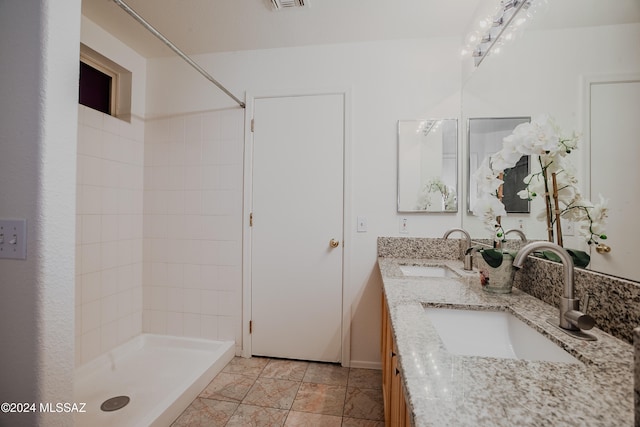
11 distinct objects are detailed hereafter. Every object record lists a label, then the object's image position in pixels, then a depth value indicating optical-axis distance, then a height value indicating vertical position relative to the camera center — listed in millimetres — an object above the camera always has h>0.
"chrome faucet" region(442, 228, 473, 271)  1575 -259
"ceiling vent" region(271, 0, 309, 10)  1639 +1270
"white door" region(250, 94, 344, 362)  2053 -107
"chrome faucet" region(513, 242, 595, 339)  730 -230
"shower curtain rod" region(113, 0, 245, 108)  1216 +906
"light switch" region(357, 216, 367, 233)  2025 -78
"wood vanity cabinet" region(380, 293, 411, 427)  783 -637
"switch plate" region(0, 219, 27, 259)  836 -89
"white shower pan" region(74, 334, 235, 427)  1473 -1107
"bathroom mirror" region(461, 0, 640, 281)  708 +457
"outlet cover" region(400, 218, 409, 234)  1993 -84
